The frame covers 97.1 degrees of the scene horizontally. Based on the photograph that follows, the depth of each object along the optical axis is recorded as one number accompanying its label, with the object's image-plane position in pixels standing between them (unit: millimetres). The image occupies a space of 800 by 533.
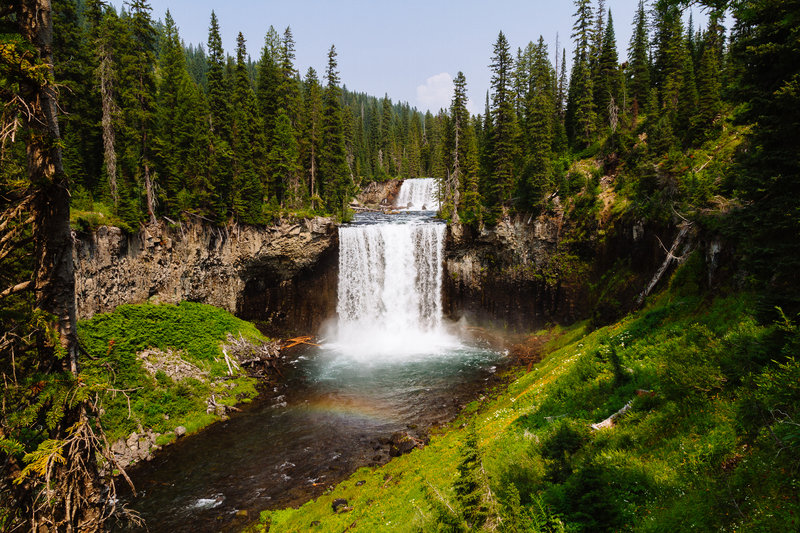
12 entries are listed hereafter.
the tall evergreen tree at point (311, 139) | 43156
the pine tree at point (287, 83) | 43406
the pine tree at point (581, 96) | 38344
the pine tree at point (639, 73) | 40125
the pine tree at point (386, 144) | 85888
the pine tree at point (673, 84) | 26109
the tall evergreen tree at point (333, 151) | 41312
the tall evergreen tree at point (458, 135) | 45000
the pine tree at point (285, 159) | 37094
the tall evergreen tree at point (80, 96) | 26734
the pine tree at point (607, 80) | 40438
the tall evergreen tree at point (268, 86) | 42219
